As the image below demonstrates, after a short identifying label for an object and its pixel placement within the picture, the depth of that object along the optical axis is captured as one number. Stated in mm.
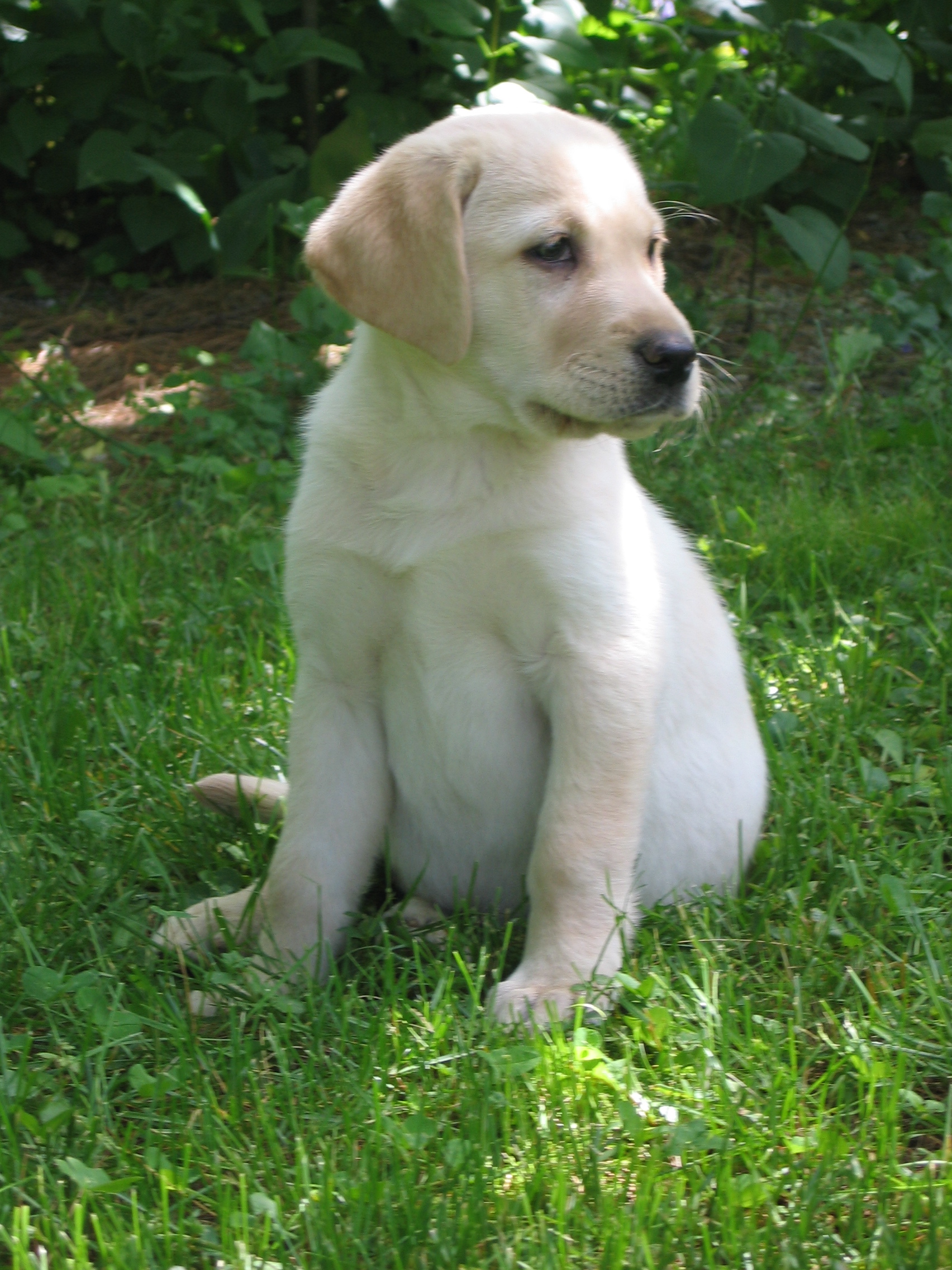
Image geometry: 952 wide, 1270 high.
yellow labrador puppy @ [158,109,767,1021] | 2223
